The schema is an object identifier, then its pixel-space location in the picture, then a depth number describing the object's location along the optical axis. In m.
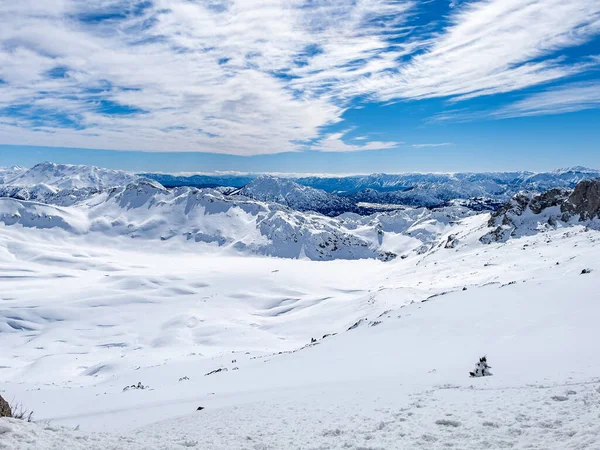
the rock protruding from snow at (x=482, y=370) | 14.57
